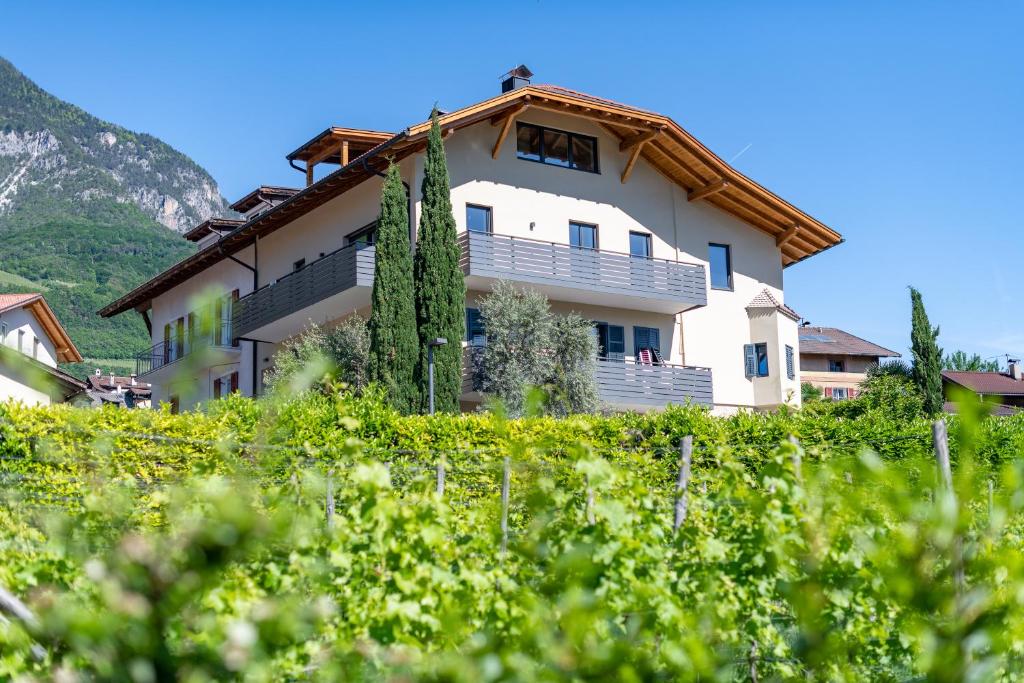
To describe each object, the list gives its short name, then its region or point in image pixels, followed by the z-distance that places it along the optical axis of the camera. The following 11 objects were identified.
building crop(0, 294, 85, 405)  42.32
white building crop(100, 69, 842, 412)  28.03
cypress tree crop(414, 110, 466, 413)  24.58
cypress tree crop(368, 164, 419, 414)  24.08
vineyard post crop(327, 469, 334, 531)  4.24
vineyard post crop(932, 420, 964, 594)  10.87
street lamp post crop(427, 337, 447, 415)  22.73
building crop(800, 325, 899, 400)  72.12
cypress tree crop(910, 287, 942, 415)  40.72
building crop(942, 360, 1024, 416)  71.79
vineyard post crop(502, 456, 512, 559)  4.26
